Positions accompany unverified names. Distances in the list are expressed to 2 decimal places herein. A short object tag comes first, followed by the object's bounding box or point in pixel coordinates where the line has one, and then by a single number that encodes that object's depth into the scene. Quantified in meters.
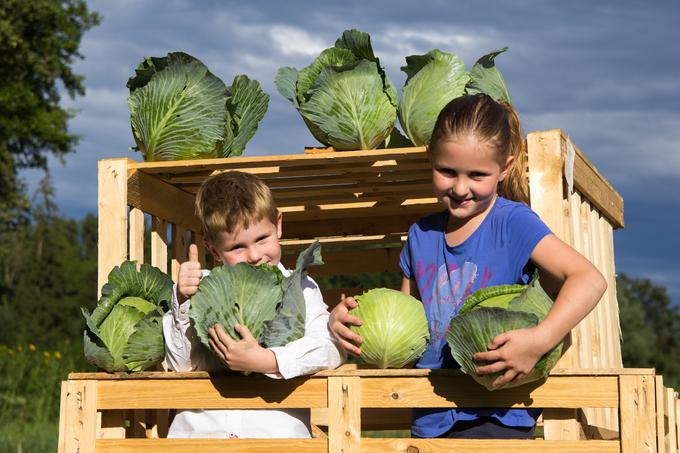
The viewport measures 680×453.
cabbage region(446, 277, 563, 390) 3.34
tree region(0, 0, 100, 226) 22.22
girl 3.70
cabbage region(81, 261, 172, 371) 4.14
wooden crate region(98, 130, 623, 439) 4.46
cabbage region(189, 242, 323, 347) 3.66
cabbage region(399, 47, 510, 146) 4.94
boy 3.91
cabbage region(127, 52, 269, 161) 5.15
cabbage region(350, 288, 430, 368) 3.78
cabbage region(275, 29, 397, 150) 4.97
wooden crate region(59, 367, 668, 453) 3.53
